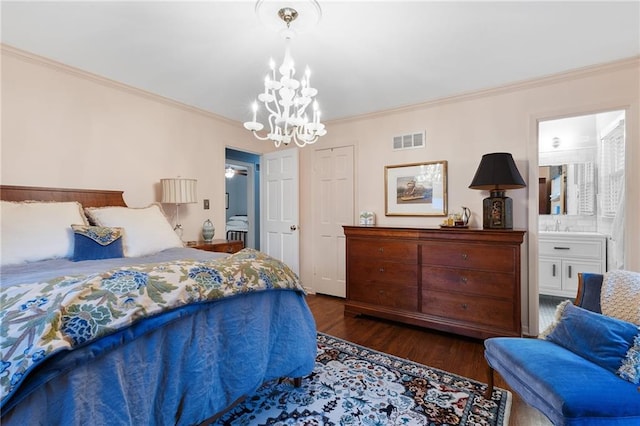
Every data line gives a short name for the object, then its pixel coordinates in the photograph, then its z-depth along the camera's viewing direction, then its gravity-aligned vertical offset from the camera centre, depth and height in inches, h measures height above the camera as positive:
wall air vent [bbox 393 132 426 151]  134.0 +32.3
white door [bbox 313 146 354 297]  155.5 -2.7
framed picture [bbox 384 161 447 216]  129.0 +9.2
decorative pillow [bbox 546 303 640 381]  51.3 -24.4
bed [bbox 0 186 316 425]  34.8 -19.0
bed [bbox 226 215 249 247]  264.2 -17.3
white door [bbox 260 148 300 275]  161.8 +1.9
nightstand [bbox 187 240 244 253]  120.7 -16.0
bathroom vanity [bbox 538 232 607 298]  136.6 -25.0
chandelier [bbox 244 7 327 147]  69.7 +28.0
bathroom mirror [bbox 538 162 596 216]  147.5 +10.0
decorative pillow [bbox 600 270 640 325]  56.9 -18.2
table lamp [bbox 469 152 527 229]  101.5 +8.6
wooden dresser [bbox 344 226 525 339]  98.9 -26.6
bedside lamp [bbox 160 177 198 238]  120.5 +7.9
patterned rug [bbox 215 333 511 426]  63.8 -46.7
